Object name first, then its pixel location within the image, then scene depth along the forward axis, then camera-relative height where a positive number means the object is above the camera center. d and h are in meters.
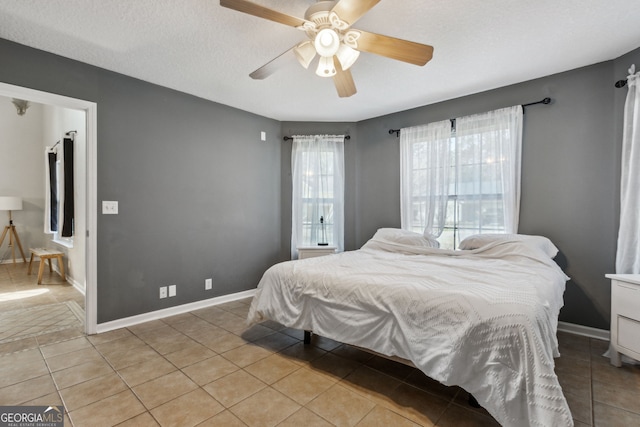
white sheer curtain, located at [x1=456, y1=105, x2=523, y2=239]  3.11 +0.44
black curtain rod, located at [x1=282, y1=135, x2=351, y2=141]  4.40 +1.03
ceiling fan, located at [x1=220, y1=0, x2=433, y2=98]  1.58 +1.03
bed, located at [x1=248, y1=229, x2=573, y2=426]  1.33 -0.62
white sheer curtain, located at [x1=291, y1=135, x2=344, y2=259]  4.37 +0.31
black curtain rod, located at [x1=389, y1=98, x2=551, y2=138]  2.94 +1.07
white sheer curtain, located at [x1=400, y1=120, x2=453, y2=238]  3.58 +0.39
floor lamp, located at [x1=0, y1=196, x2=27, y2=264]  5.35 -0.35
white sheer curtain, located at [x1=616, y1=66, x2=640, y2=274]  2.39 +0.16
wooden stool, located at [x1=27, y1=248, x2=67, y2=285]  4.36 -0.79
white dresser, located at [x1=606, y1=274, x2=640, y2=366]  2.03 -0.77
